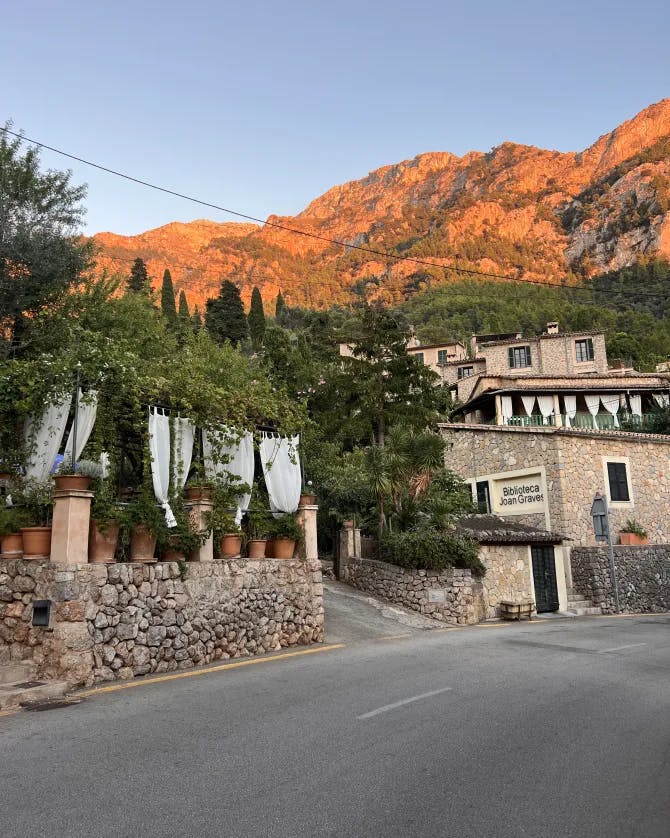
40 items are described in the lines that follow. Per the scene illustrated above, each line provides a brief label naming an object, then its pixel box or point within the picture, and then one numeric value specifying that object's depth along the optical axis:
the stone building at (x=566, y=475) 26.94
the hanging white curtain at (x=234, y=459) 13.39
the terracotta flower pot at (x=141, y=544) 11.17
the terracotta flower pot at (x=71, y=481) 10.26
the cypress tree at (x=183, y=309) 63.69
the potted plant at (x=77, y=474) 10.27
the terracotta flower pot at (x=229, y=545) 13.03
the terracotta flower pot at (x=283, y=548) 14.50
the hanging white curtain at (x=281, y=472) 14.80
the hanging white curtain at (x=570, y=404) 45.72
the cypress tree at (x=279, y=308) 86.26
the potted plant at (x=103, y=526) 10.55
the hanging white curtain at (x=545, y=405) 44.81
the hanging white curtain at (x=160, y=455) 11.95
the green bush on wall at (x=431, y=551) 19.75
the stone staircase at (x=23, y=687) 8.48
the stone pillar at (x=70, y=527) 10.08
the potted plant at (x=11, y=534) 10.54
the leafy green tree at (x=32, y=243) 17.73
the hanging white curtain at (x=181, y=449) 12.47
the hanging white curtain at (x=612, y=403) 45.09
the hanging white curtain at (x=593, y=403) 45.47
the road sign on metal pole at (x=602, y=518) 24.03
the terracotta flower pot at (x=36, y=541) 10.34
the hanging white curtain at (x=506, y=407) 43.94
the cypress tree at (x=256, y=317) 69.99
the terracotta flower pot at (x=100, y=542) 10.56
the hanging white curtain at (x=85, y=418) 11.15
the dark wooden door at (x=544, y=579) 23.91
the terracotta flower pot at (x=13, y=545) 10.53
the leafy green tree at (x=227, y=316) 69.00
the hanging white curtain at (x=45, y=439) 11.46
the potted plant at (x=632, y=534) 27.11
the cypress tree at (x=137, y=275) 70.62
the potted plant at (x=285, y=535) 14.51
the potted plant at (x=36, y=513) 10.35
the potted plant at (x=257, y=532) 13.91
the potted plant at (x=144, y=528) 11.13
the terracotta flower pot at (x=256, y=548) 13.89
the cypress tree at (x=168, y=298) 69.30
